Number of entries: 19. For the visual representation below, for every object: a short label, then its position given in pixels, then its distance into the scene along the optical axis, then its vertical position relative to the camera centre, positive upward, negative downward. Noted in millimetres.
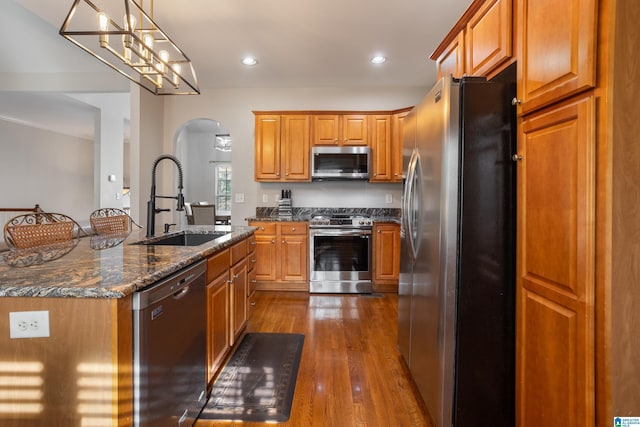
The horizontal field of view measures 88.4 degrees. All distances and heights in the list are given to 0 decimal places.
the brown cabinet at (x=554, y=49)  1023 +578
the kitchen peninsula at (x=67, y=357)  1021 -468
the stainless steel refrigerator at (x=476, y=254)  1526 -198
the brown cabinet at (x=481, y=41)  1521 +924
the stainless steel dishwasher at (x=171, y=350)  1136 -576
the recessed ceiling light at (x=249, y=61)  3658 +1690
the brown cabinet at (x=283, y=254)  4086 -544
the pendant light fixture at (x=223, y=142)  6773 +1404
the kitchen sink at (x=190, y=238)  2372 -217
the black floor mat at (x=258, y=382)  1811 -1099
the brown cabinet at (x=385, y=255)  4047 -545
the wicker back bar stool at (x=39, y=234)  1864 -156
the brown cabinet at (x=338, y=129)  4305 +1069
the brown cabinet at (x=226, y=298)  1862 -583
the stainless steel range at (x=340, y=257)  3984 -570
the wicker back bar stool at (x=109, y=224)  2637 -124
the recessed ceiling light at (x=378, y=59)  3600 +1687
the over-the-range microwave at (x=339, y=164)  4254 +606
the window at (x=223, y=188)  8273 +549
